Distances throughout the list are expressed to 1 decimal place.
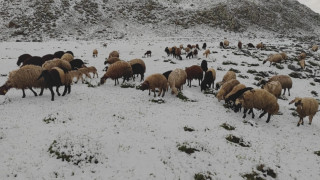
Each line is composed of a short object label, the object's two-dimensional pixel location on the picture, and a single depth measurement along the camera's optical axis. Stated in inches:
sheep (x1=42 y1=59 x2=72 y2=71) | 628.6
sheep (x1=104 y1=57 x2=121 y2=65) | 844.1
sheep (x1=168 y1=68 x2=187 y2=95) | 621.7
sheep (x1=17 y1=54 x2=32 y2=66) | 843.9
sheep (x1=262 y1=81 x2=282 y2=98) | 609.0
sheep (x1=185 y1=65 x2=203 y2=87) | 706.8
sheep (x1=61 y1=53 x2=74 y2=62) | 820.6
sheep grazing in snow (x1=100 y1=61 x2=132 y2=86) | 666.2
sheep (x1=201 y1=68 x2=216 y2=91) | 684.1
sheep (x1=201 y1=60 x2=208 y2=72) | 839.9
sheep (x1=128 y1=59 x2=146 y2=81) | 721.0
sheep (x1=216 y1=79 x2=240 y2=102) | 599.5
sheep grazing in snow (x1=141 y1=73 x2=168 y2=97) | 586.3
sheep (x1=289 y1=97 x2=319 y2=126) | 513.7
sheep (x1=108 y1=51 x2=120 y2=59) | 1063.7
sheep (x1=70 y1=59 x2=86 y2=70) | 739.2
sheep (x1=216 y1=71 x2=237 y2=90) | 695.0
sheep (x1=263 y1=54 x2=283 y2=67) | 1107.9
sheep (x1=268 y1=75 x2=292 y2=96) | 711.1
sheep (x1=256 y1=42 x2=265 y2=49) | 1592.5
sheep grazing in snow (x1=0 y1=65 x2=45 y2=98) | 506.9
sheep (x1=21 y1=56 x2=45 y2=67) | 732.0
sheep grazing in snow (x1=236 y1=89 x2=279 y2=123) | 497.8
